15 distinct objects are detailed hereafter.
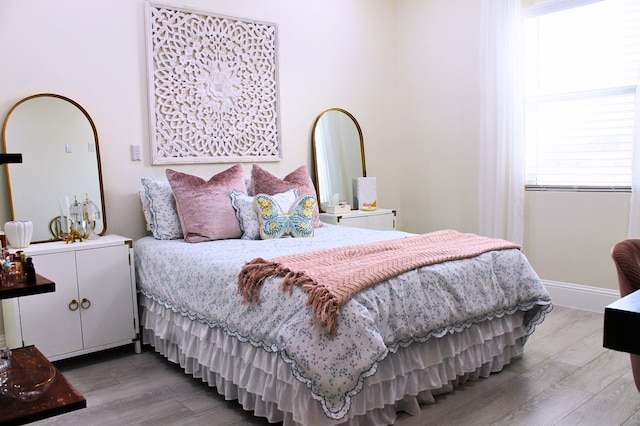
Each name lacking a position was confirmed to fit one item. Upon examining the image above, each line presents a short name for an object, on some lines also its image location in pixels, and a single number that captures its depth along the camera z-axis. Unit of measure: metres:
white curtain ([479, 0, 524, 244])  4.19
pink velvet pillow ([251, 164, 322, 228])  3.92
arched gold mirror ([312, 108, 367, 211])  4.64
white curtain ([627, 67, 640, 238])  3.59
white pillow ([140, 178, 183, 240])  3.51
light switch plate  3.69
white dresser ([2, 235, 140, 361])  3.00
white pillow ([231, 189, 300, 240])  3.52
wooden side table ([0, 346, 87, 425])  1.23
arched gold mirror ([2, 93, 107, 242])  3.22
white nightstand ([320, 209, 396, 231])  4.39
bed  2.08
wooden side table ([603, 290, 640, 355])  1.23
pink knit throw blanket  2.11
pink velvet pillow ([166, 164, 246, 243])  3.42
